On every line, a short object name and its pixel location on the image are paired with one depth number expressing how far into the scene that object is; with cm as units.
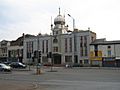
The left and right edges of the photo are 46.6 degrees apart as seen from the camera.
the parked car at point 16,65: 2967
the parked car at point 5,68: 2182
